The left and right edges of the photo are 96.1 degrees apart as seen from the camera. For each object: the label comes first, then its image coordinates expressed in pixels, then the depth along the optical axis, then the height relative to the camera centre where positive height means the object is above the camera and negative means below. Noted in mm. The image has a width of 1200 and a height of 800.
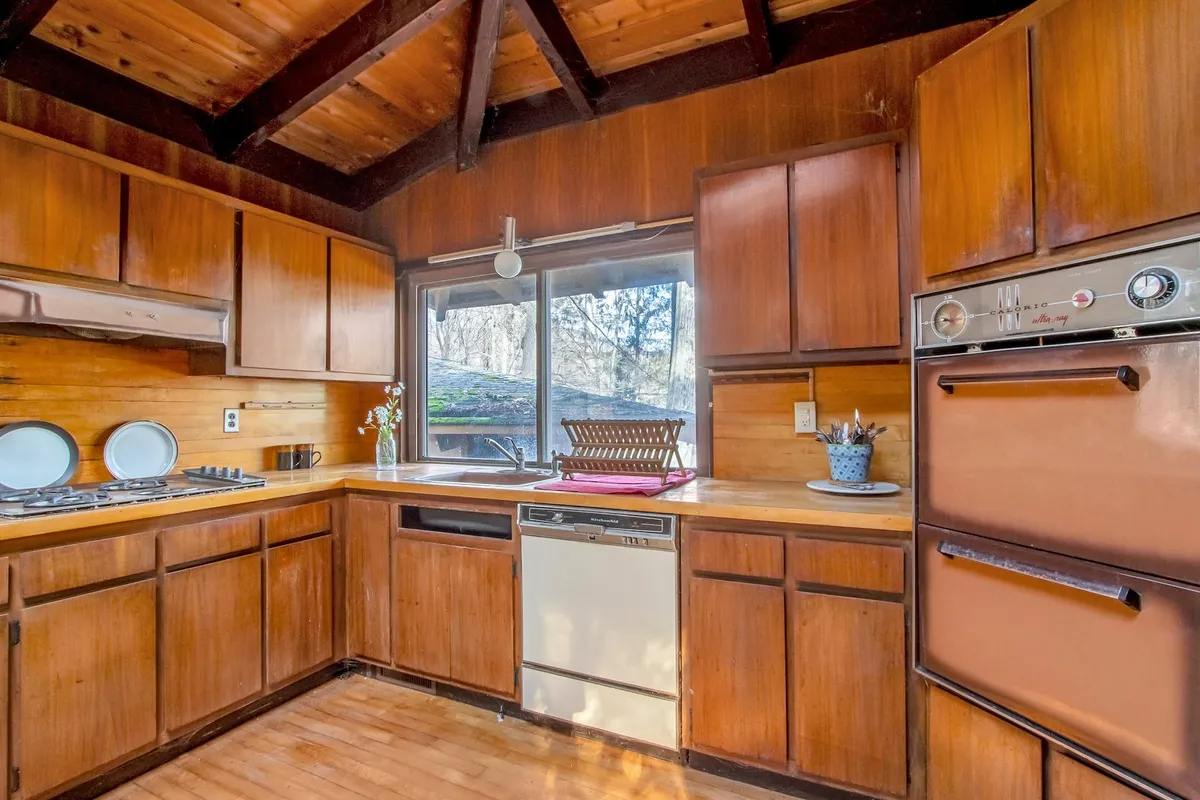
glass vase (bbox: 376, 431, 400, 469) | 2926 -227
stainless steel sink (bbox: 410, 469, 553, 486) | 2586 -339
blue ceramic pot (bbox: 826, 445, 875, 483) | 1945 -204
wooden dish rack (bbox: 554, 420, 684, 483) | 2109 -162
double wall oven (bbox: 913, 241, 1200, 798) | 1031 -224
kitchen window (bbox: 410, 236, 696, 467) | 2648 +310
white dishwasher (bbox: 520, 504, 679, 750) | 1839 -766
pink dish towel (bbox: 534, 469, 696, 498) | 1948 -297
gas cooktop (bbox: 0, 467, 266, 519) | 1638 -285
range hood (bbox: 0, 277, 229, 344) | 1752 +353
